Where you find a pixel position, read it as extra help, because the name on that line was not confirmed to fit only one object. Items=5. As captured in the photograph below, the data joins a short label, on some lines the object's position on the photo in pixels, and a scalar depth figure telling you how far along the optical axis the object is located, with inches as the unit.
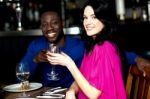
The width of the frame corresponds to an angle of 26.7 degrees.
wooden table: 68.2
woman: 55.4
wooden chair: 58.7
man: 91.7
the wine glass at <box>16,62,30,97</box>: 72.6
